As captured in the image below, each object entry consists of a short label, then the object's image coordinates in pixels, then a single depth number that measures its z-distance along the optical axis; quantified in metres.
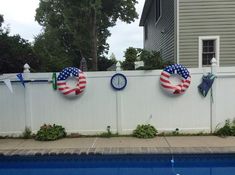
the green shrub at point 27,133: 5.09
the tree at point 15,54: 6.87
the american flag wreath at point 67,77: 4.94
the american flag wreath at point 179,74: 4.91
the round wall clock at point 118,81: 5.01
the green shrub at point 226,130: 4.94
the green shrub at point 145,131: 4.90
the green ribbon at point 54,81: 5.05
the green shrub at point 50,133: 4.84
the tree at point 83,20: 11.51
